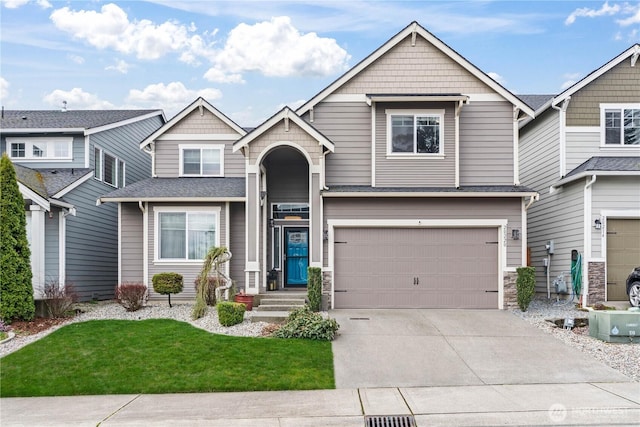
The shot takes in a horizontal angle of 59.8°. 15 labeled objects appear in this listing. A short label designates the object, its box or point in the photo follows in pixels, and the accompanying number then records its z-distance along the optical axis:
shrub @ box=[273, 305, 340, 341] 11.42
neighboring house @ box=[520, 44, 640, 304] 14.94
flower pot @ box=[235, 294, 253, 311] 14.14
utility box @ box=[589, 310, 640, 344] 11.27
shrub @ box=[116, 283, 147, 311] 14.38
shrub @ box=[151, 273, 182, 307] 14.62
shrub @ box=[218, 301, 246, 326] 12.27
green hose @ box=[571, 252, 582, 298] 15.05
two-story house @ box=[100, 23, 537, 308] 14.77
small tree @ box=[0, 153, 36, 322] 12.79
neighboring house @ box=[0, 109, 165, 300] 15.70
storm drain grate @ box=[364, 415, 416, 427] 7.13
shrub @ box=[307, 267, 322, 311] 13.90
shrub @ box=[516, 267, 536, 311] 14.16
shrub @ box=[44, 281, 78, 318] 13.46
